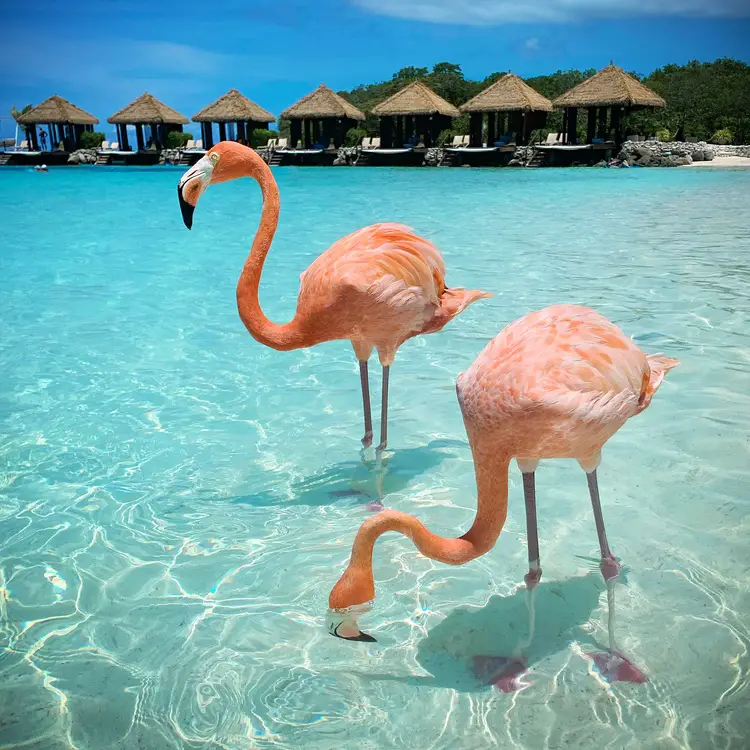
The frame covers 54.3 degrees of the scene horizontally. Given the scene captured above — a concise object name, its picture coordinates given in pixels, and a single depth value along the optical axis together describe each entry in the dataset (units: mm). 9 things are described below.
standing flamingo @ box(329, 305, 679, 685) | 2387
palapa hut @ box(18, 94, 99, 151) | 46562
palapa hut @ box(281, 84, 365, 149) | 41156
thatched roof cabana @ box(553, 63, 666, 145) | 34188
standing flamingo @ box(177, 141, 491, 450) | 3605
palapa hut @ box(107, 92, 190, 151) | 44431
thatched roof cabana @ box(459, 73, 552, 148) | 36094
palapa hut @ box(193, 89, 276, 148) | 43031
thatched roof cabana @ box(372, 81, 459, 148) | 39081
